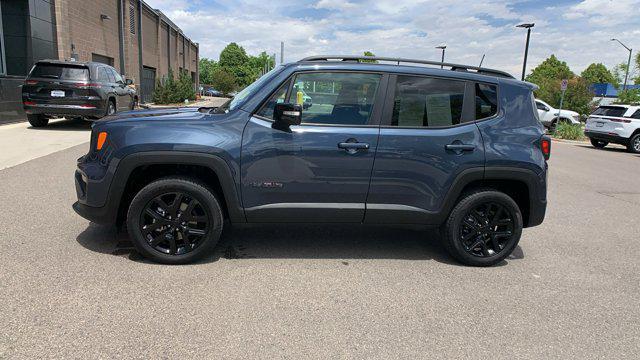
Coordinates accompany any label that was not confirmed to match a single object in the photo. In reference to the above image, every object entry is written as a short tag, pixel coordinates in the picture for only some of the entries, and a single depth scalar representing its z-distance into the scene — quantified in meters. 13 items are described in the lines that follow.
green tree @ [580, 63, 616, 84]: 92.19
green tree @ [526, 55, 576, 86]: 83.56
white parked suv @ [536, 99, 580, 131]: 24.00
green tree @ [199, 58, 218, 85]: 125.44
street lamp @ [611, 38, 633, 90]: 40.63
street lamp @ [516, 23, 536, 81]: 25.42
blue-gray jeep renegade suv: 3.89
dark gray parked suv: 12.70
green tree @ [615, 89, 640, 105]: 30.28
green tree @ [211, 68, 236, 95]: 74.50
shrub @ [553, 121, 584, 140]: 22.06
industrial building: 17.86
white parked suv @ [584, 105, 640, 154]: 16.69
